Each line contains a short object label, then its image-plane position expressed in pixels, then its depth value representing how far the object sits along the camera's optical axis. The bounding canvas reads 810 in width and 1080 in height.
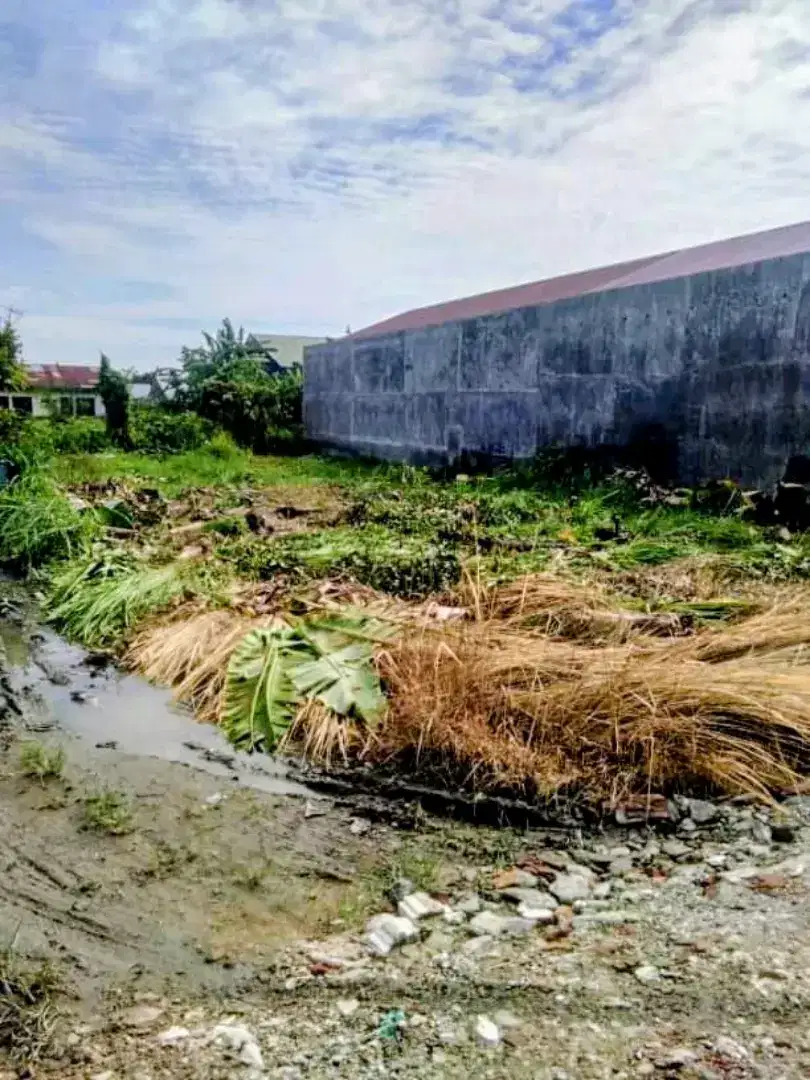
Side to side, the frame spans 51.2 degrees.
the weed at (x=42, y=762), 3.58
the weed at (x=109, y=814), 3.10
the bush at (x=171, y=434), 17.11
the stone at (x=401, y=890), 2.62
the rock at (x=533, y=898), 2.57
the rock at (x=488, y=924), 2.41
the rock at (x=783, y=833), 2.85
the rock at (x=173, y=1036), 1.97
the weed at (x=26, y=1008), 1.94
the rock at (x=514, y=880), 2.69
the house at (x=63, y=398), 21.45
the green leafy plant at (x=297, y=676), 3.82
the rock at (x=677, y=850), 2.83
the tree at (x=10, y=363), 9.85
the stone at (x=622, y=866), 2.75
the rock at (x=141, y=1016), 2.05
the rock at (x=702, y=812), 3.02
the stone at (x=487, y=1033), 1.90
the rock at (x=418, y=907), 2.50
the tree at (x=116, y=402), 17.30
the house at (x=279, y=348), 23.67
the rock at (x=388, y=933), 2.35
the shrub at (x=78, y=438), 16.11
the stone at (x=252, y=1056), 1.88
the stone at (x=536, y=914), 2.47
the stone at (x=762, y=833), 2.86
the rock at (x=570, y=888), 2.60
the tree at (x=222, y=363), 19.88
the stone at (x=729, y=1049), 1.79
